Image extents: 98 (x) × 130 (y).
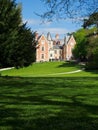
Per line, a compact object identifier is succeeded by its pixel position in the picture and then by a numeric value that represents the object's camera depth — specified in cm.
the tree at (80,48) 7772
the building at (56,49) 9129
